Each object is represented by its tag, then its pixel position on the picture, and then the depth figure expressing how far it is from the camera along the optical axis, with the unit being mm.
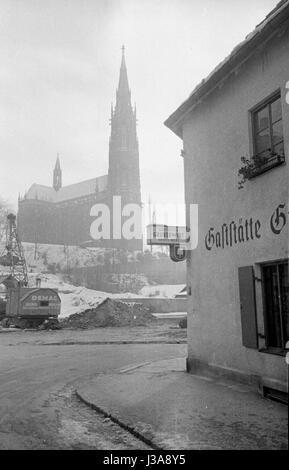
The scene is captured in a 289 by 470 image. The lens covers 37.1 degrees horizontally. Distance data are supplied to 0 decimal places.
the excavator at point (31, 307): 26547
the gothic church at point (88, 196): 88500
